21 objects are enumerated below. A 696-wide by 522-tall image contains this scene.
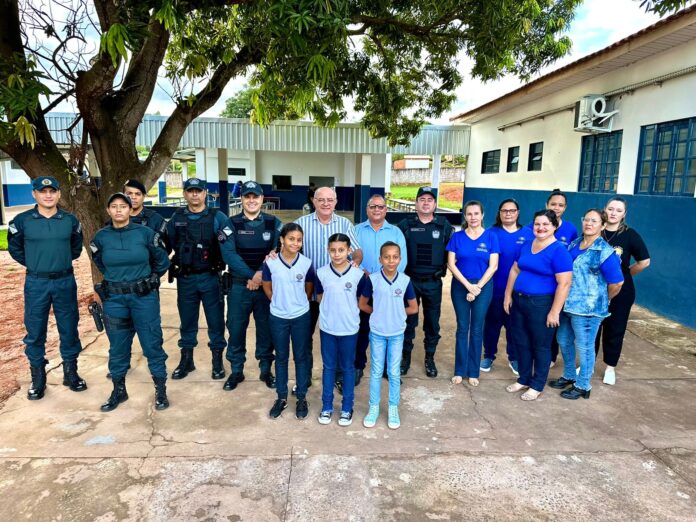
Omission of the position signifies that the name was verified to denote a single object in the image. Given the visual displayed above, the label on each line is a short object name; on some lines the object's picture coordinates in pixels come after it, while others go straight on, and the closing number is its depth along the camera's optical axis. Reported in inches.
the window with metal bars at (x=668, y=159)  230.2
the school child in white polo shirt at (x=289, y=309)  128.6
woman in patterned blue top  140.4
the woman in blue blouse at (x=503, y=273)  158.2
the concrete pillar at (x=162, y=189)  858.8
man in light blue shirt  149.3
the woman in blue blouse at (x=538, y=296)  133.7
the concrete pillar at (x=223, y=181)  619.8
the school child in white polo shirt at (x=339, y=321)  124.4
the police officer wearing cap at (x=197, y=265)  147.9
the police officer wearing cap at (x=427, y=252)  153.6
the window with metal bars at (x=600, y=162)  293.3
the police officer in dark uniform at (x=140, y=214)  149.3
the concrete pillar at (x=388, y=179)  789.9
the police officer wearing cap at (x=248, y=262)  142.9
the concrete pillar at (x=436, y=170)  603.9
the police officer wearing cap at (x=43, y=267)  138.8
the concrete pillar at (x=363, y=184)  620.4
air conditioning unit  292.8
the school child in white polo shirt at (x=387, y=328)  126.4
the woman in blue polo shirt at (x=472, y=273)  146.0
